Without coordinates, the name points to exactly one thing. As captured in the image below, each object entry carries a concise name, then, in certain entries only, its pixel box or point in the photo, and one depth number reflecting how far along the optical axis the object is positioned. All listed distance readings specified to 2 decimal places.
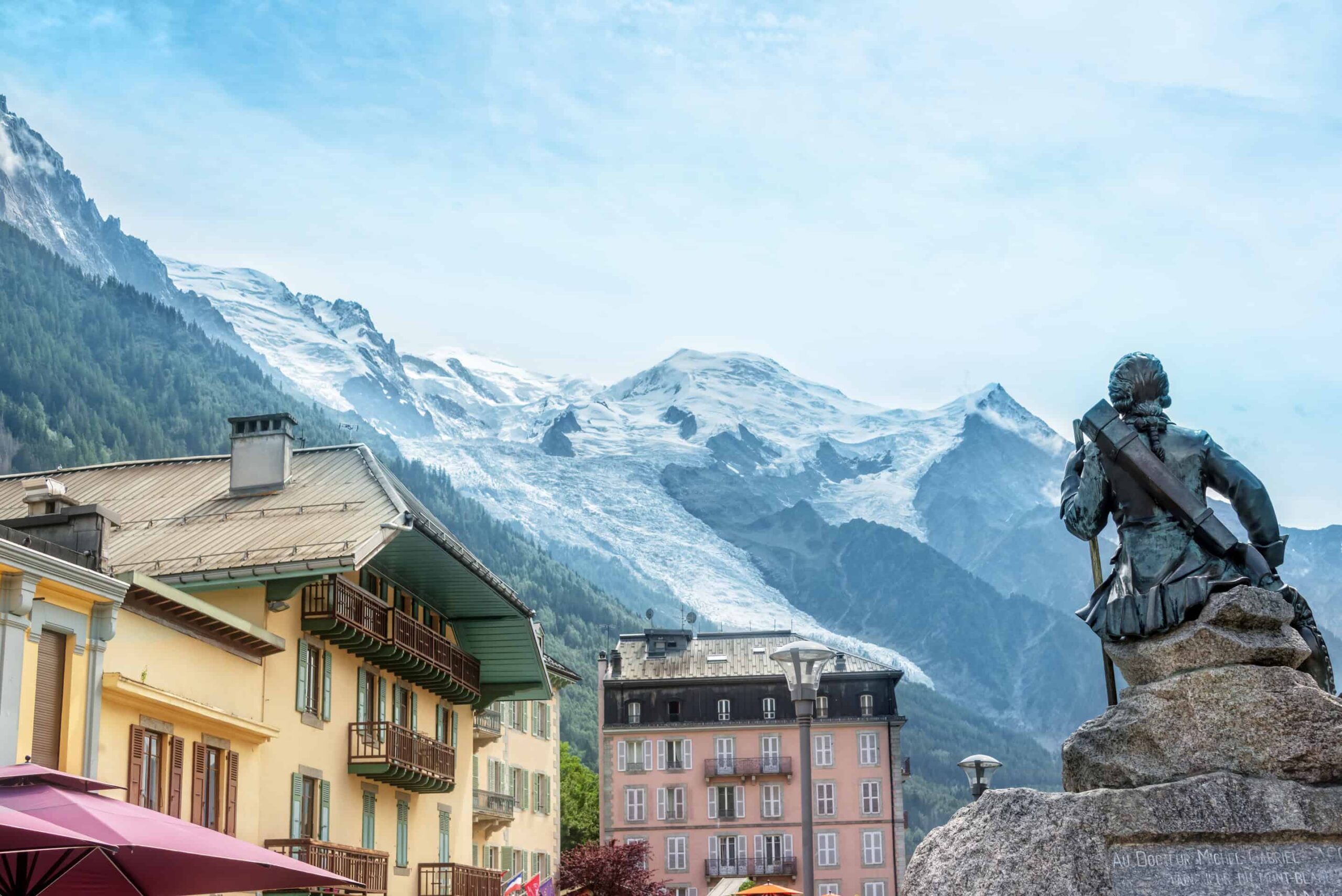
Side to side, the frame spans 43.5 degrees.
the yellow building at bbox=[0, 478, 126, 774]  22.56
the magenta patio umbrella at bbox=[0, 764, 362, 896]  14.50
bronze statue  13.42
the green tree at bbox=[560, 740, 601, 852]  110.19
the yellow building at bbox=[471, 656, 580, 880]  58.78
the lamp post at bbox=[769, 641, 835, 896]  22.14
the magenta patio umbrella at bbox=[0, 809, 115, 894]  13.37
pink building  90.75
